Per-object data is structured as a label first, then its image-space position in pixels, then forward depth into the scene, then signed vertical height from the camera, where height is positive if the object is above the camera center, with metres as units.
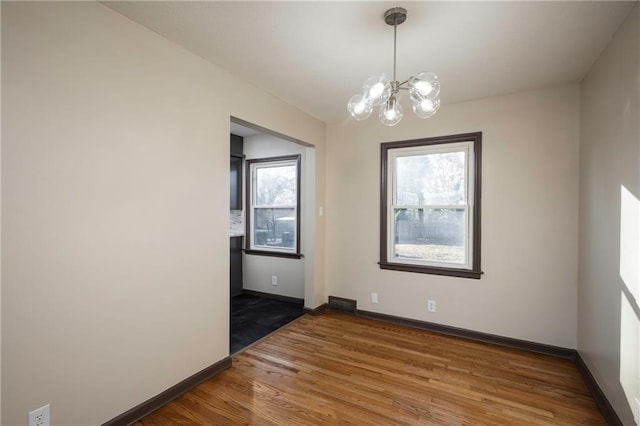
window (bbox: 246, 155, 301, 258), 4.67 +0.08
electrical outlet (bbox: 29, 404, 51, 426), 1.55 -1.09
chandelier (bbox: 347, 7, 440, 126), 1.75 +0.71
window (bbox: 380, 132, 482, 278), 3.34 +0.07
